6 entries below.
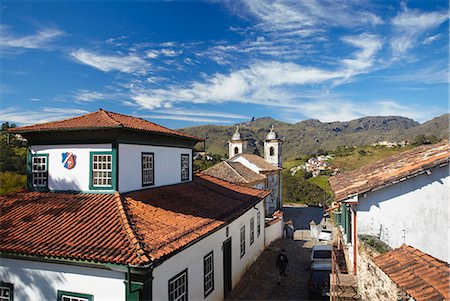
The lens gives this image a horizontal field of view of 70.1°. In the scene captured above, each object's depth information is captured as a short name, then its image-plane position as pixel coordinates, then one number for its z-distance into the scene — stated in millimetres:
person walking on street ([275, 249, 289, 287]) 15125
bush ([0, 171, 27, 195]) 22094
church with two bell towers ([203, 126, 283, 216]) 32000
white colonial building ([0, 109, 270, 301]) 7535
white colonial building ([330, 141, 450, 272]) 9086
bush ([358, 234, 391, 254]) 8414
